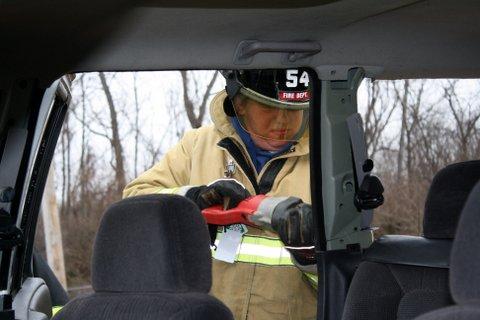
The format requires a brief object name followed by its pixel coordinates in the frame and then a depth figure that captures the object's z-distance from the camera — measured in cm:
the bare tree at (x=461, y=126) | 1353
